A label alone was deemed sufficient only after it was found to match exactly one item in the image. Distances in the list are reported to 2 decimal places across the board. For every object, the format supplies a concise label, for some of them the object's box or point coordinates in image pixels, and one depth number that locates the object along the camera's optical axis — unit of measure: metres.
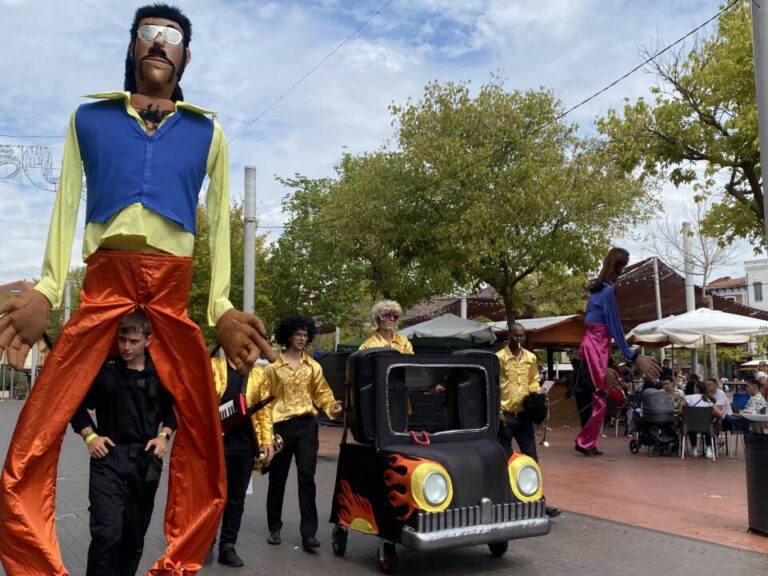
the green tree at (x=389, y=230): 19.22
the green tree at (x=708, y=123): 12.46
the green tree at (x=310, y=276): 23.38
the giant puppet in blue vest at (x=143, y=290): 3.75
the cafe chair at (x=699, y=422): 12.09
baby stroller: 12.88
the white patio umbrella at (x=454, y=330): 18.69
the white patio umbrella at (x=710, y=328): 14.20
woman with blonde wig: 6.98
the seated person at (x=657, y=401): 12.87
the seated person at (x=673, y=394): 13.90
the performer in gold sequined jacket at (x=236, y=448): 5.98
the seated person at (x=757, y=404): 11.53
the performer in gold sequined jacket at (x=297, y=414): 6.45
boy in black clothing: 3.88
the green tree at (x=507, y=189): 17.69
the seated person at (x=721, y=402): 12.80
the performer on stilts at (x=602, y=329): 10.55
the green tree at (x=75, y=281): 33.09
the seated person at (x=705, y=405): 12.57
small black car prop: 5.29
